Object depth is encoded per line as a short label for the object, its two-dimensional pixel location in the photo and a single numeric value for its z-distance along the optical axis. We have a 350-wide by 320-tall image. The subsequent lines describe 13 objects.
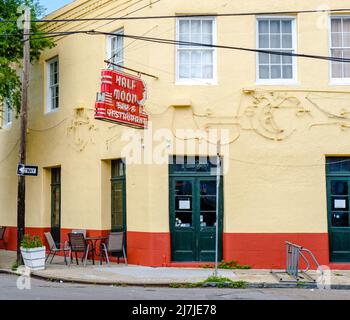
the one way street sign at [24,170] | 16.66
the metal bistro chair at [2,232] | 22.87
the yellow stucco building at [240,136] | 16.16
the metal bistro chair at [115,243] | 16.80
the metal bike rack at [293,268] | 13.95
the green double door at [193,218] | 16.41
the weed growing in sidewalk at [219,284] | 13.49
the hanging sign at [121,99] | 14.85
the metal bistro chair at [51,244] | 17.08
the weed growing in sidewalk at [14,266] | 16.39
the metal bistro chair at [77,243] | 16.97
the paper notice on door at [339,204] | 16.34
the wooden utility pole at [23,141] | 16.84
